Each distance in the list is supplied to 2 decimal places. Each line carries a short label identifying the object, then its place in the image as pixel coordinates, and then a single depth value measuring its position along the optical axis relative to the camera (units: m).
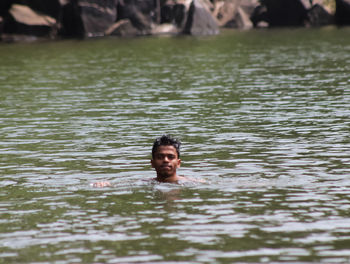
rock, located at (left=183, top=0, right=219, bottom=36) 85.62
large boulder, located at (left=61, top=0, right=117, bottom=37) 84.69
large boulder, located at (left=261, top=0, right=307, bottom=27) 102.88
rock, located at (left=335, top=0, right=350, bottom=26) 96.88
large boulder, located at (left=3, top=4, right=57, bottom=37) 82.25
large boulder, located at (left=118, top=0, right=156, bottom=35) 89.42
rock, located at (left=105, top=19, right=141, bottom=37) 87.00
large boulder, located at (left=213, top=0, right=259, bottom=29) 104.94
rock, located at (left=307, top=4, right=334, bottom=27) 100.19
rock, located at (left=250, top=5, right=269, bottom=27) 106.00
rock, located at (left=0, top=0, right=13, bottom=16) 86.25
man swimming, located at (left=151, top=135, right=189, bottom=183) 15.03
